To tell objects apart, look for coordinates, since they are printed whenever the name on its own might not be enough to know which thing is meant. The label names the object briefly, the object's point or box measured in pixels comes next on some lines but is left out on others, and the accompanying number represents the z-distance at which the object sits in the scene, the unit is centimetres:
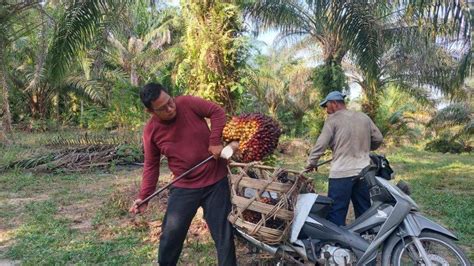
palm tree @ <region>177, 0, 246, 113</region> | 609
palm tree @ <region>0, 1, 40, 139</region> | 1082
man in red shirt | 348
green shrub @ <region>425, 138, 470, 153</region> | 2223
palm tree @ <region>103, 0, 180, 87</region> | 2374
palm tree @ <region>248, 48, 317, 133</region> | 2134
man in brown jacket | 447
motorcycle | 349
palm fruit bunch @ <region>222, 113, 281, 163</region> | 367
